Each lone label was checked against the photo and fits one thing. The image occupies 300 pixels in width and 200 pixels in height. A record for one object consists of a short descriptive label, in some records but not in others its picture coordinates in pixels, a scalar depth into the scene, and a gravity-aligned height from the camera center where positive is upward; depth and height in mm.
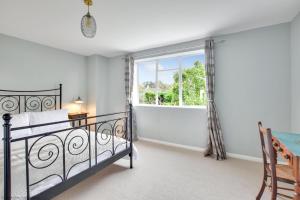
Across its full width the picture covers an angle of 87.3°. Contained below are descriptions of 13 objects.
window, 3627 +462
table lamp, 4203 -58
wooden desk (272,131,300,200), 1222 -427
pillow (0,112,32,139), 2486 -388
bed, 1295 -651
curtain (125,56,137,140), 4211 +530
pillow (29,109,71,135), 2797 -363
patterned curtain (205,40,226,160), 3041 -258
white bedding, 1346 -678
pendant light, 1725 +813
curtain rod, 3377 +1120
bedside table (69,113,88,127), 3918 -416
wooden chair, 1345 -707
